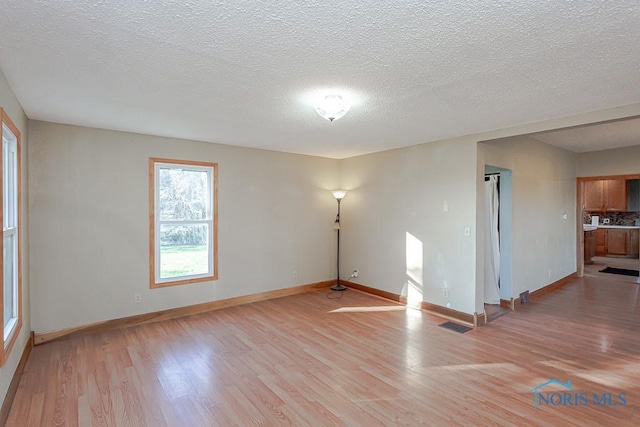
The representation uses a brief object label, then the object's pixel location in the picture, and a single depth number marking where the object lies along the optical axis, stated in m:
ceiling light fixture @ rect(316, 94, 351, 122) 2.69
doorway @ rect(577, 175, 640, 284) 8.11
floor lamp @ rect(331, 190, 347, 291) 5.81
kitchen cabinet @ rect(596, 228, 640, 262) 8.57
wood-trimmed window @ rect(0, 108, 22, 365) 2.63
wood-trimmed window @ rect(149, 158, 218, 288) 4.25
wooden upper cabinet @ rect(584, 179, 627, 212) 8.20
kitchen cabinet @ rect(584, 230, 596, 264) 8.01
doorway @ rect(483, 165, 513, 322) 4.71
